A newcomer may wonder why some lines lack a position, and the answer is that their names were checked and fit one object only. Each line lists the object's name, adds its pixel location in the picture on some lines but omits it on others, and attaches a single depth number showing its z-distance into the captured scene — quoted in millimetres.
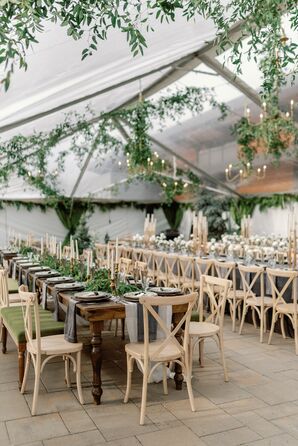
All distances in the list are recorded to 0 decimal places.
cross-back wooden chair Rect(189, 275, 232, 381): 4160
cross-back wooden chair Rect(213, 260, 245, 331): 6094
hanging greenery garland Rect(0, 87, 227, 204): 9612
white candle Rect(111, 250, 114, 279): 4480
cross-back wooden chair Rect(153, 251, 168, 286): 7996
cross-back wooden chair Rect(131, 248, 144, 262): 9502
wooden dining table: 3674
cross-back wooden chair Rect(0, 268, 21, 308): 5152
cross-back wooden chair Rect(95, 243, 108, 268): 10302
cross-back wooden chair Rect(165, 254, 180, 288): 7465
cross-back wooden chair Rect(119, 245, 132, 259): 10070
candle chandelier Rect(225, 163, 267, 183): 9422
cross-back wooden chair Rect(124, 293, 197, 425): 3412
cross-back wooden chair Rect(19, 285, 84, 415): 3621
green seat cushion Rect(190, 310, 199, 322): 4746
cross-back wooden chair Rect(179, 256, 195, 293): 7046
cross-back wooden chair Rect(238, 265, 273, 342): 5617
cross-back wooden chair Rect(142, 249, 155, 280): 8375
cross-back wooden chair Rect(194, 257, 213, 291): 6745
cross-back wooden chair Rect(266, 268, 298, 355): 5258
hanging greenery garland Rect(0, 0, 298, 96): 2082
